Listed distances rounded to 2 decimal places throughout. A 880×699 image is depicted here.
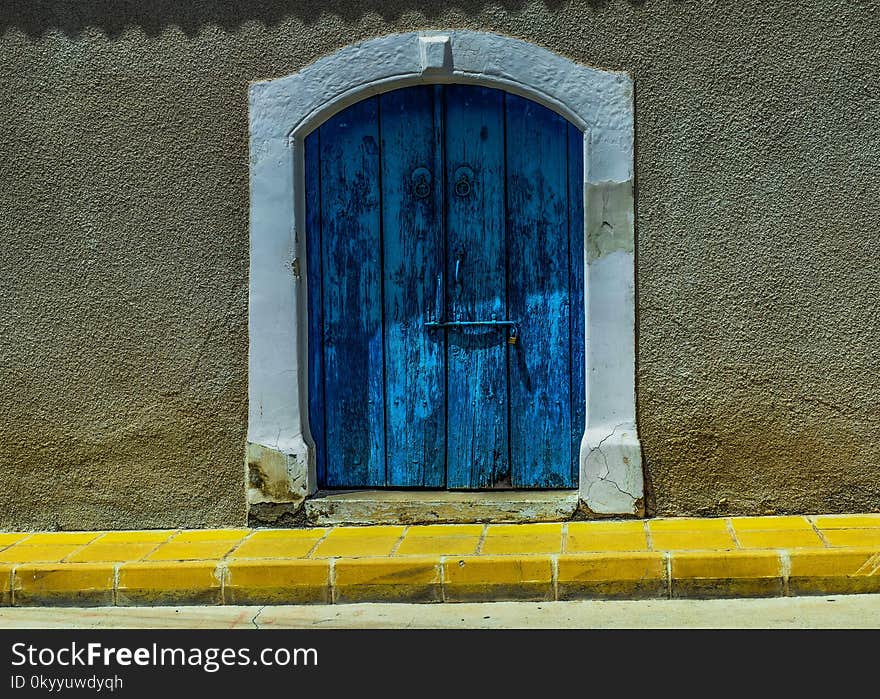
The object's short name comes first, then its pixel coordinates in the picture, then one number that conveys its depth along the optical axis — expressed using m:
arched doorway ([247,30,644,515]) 5.70
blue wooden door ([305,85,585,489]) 5.85
